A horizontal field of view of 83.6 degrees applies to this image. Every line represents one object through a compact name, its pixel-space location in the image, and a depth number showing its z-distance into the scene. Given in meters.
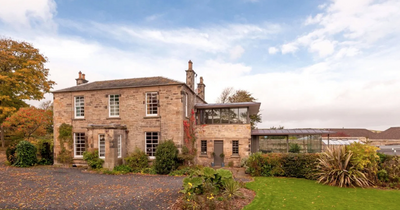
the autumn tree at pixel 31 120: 19.73
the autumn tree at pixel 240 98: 36.66
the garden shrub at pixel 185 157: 16.22
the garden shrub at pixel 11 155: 18.12
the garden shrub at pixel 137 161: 16.80
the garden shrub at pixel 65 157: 18.73
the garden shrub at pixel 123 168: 16.16
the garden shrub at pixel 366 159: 12.17
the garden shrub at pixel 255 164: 15.21
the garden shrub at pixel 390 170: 12.56
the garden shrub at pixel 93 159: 16.61
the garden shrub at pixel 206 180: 8.52
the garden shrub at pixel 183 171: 15.28
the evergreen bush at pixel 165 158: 15.54
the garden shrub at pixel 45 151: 19.70
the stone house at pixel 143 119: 17.19
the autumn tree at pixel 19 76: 25.00
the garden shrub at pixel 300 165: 14.09
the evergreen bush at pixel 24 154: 17.62
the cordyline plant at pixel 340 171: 12.05
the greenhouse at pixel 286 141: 20.27
